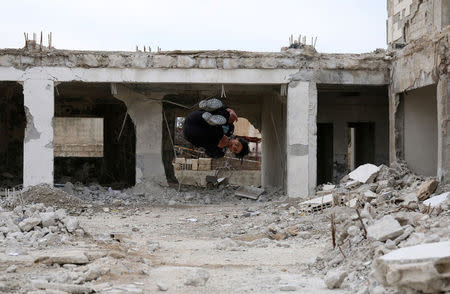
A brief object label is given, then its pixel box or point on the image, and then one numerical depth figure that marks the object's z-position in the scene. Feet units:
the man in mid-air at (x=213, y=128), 34.47
